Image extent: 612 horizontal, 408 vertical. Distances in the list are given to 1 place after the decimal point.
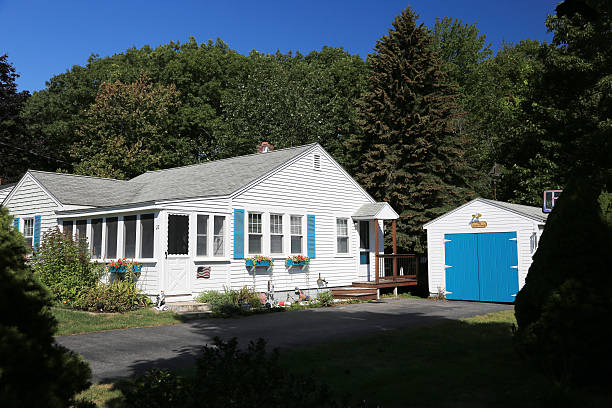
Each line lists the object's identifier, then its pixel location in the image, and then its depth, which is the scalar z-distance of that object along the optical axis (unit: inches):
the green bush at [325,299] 694.5
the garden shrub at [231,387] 159.0
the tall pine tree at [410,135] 996.6
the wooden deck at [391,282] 812.5
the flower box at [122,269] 621.9
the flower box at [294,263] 727.8
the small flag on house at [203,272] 629.4
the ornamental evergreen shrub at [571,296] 219.0
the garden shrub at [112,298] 567.5
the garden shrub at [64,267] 621.6
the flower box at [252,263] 674.8
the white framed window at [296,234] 754.2
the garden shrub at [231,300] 570.6
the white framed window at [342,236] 837.2
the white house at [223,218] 627.2
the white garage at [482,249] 689.6
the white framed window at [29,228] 802.8
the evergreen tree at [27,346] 126.0
